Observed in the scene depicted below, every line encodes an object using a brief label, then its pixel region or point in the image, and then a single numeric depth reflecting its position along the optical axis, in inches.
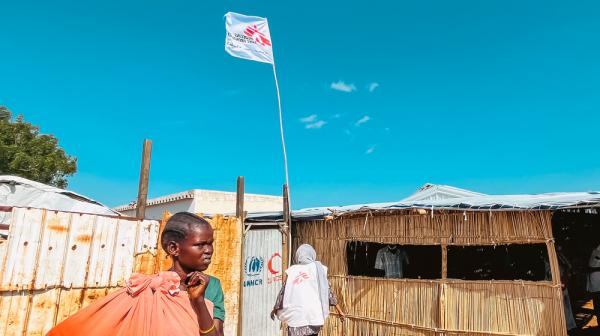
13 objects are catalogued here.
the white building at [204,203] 686.5
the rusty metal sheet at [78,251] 178.1
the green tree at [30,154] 505.7
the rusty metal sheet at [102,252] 186.9
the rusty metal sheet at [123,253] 195.9
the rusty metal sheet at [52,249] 169.3
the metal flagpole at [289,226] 306.5
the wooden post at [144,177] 224.0
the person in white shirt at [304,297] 185.5
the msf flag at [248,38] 366.6
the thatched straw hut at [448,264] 224.2
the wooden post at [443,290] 248.1
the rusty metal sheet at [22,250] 159.5
